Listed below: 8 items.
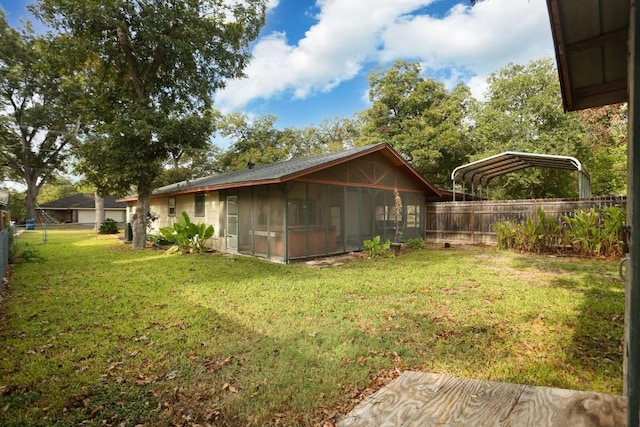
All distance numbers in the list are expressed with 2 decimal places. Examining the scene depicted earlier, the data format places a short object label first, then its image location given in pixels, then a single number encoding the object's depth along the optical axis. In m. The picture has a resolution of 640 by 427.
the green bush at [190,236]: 11.66
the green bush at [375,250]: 10.67
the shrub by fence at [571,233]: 9.31
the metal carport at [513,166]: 12.05
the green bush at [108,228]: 21.44
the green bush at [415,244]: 12.87
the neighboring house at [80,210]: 38.53
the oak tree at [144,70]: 11.88
